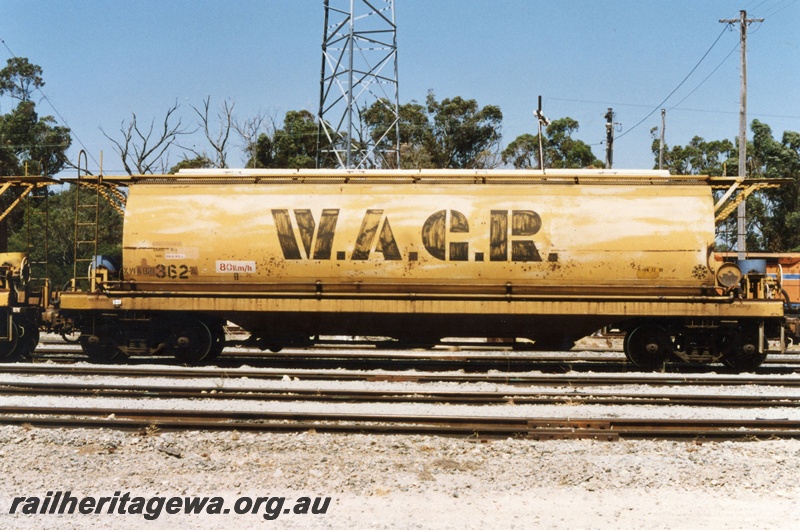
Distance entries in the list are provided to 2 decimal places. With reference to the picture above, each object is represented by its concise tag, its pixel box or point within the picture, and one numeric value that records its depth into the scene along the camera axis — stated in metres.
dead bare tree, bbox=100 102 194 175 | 44.22
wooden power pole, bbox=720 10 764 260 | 25.00
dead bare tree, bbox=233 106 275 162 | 48.16
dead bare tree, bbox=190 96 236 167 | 45.07
